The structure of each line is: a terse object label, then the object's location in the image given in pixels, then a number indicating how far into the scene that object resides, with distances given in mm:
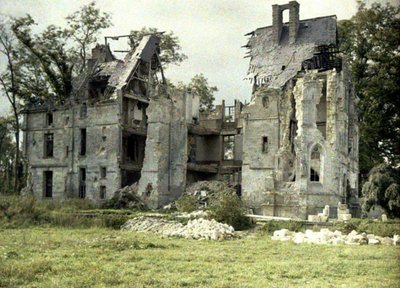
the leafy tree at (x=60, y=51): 46094
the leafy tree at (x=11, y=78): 43531
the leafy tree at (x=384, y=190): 26500
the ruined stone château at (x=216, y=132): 35188
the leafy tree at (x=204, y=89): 54406
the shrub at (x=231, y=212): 27438
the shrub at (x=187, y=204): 33188
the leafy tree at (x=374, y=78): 39438
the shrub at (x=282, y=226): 25875
